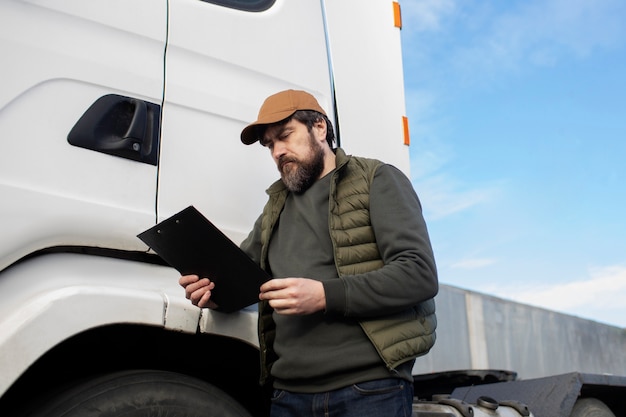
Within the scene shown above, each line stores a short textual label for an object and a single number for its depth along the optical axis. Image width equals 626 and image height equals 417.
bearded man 1.90
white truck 1.74
